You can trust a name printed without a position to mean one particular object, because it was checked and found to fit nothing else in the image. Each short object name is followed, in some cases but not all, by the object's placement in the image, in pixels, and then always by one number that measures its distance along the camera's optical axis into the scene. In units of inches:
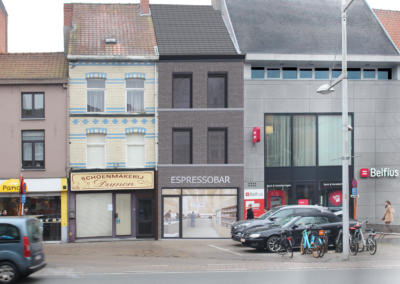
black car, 660.1
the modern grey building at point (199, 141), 884.0
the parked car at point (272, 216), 729.0
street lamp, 576.1
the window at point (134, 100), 898.7
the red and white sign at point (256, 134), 884.9
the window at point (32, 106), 880.3
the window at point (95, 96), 890.7
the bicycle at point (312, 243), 601.0
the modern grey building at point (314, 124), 915.4
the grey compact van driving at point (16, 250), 436.1
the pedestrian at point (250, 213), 836.1
